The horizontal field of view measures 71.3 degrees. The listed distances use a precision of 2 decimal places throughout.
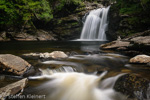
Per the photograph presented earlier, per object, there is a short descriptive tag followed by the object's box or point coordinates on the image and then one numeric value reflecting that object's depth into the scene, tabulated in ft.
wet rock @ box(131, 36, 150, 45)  20.20
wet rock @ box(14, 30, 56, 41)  67.26
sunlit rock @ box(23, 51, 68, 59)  18.49
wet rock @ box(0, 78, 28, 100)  7.58
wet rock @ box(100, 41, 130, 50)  25.46
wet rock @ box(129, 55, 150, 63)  14.65
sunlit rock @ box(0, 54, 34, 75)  11.44
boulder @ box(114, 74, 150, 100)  7.84
